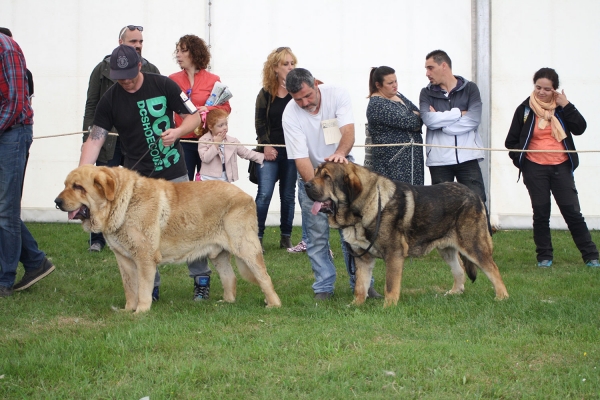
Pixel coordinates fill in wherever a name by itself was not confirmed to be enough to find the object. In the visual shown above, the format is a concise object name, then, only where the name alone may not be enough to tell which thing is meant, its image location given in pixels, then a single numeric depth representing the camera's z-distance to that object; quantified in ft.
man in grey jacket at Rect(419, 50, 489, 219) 54.98
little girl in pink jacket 57.72
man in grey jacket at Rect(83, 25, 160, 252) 60.16
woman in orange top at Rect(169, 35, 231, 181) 60.26
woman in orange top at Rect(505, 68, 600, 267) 56.45
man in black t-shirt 41.99
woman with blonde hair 60.51
